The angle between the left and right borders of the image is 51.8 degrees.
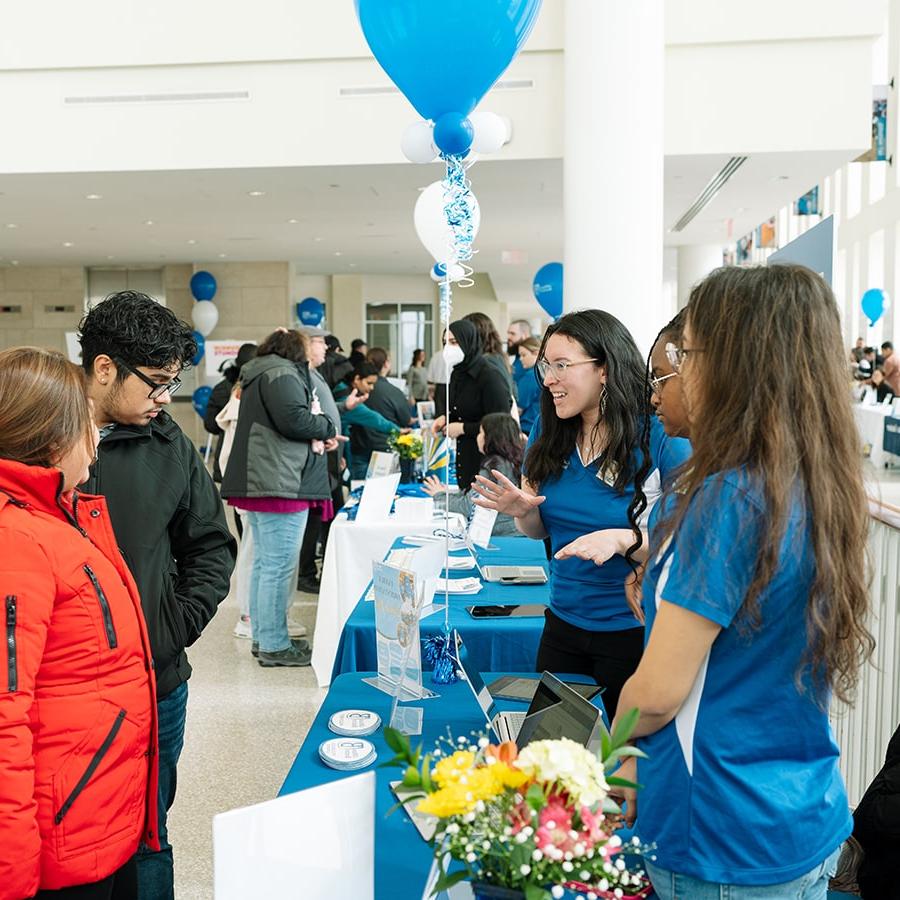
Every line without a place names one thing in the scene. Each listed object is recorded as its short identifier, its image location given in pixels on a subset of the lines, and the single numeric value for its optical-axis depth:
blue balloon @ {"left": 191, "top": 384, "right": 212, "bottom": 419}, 12.79
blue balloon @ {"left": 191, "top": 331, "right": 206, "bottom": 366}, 13.02
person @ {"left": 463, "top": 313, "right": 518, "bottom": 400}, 5.14
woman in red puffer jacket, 1.22
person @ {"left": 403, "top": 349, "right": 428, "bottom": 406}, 14.05
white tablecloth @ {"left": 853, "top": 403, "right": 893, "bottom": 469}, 9.37
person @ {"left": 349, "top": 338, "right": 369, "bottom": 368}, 7.21
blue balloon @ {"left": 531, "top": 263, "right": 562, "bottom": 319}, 9.12
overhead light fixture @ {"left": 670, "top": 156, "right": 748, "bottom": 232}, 7.60
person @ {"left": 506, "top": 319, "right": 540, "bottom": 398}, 7.43
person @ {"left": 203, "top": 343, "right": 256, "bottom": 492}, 5.75
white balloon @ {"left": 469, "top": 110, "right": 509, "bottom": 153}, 3.26
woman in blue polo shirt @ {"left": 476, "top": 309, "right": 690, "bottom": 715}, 2.02
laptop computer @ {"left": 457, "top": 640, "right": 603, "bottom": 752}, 1.31
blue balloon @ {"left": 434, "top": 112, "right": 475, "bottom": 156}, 2.32
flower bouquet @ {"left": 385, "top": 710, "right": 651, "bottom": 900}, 0.85
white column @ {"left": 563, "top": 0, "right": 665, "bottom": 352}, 6.25
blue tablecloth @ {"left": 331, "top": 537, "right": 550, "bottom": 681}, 2.49
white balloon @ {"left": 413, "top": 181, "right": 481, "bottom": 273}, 4.47
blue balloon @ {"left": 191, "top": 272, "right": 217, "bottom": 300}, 14.63
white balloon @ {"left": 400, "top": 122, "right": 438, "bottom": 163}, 2.89
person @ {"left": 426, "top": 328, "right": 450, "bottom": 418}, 6.90
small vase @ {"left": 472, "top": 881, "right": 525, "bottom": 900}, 0.88
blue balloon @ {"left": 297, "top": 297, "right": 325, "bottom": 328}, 15.60
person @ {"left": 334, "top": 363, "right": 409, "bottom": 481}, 6.05
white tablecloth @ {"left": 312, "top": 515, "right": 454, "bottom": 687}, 3.92
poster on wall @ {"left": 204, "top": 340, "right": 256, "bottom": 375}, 11.36
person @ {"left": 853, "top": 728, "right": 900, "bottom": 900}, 1.60
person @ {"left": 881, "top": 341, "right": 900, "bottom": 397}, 9.28
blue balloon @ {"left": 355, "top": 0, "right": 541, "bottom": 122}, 2.22
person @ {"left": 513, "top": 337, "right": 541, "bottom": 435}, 6.31
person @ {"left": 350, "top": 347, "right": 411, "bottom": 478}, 6.32
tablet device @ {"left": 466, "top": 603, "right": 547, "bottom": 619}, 2.59
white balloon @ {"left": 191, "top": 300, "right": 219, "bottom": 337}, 14.18
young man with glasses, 1.72
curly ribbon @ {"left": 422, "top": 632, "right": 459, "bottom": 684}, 2.04
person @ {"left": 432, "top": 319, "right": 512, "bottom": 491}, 4.77
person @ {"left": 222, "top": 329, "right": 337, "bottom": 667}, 4.09
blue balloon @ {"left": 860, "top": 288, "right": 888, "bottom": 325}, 15.62
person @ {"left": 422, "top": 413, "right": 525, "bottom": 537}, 3.82
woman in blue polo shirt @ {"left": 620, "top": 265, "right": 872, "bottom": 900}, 1.05
